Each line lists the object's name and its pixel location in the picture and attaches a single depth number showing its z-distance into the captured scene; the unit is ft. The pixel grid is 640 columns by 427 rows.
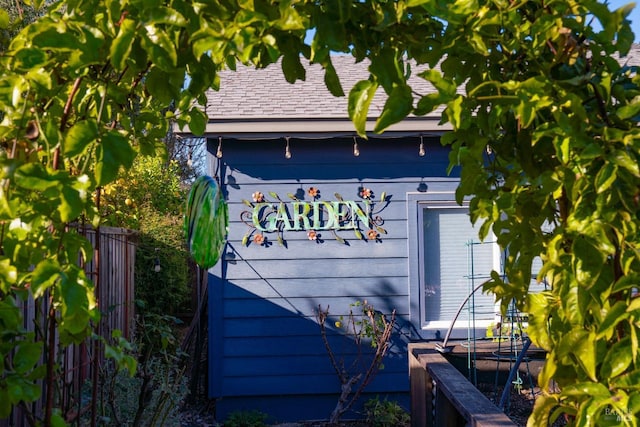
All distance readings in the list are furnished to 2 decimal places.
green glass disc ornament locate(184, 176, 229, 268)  11.07
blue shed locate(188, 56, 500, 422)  19.70
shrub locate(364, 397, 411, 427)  18.69
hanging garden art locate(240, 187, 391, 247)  19.79
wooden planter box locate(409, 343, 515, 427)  7.91
